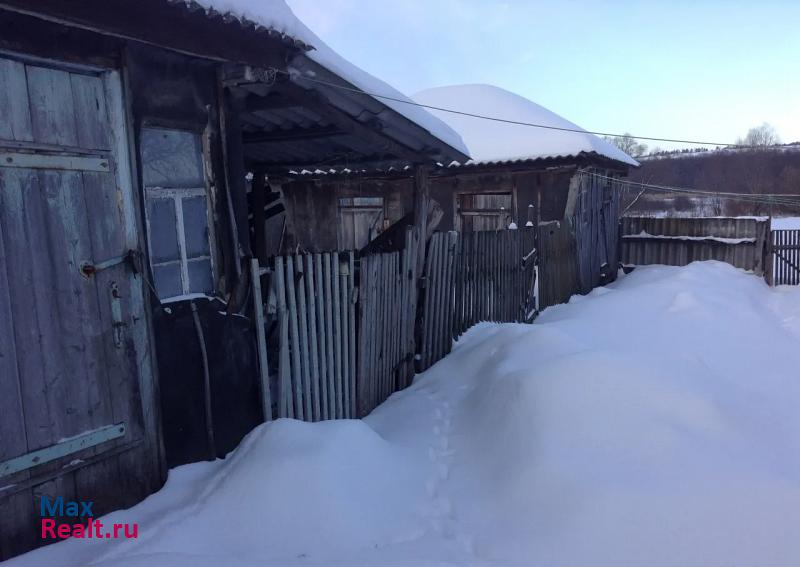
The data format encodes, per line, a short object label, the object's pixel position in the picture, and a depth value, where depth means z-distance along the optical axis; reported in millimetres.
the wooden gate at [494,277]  6754
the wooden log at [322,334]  4250
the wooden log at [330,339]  4336
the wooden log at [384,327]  5071
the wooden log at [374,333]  4883
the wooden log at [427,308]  5914
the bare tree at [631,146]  48575
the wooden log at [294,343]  3967
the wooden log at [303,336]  4055
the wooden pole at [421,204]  5781
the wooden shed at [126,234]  2611
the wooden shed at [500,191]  11203
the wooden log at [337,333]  4406
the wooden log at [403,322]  5492
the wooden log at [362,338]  4699
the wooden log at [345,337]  4504
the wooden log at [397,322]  5375
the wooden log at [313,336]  4137
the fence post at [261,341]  3754
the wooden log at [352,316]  4559
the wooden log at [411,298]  5593
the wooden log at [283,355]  3875
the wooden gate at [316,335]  3973
